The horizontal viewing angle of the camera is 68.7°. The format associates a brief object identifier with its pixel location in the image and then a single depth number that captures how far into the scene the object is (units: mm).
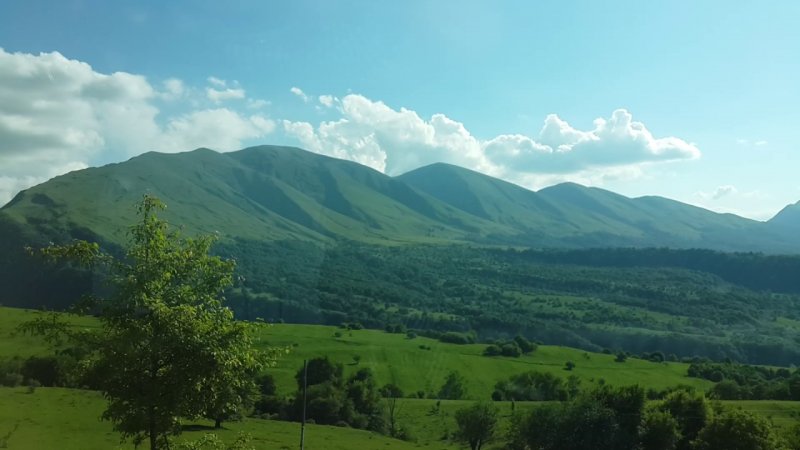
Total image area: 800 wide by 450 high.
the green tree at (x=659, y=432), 60938
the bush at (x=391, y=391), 94681
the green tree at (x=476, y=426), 72875
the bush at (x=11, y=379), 65312
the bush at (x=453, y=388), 99062
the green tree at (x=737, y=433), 52688
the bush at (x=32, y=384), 64806
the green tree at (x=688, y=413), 61281
